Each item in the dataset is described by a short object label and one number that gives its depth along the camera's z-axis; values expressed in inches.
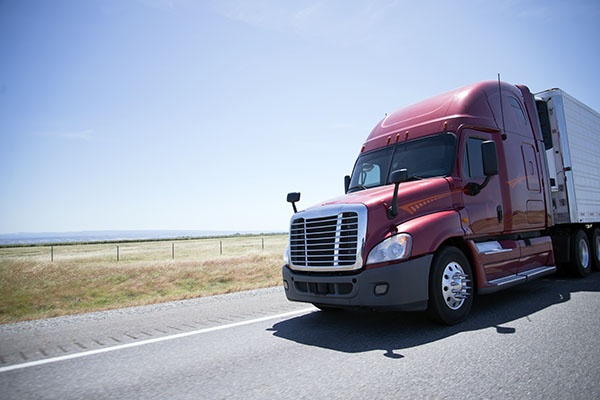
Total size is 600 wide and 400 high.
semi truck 188.1
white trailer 332.8
